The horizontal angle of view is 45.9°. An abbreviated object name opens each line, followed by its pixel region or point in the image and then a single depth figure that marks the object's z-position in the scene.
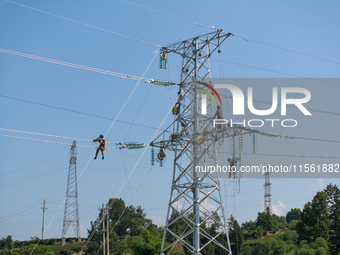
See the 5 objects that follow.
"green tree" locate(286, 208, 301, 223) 132.75
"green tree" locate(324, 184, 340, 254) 58.44
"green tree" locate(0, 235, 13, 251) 120.60
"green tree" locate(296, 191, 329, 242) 59.84
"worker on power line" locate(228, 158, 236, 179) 26.44
